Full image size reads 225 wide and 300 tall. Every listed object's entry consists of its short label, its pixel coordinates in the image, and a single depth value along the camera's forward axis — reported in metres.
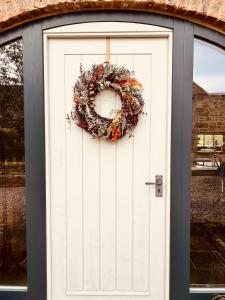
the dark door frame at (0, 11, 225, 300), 2.33
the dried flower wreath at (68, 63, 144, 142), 2.34
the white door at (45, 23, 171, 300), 2.42
